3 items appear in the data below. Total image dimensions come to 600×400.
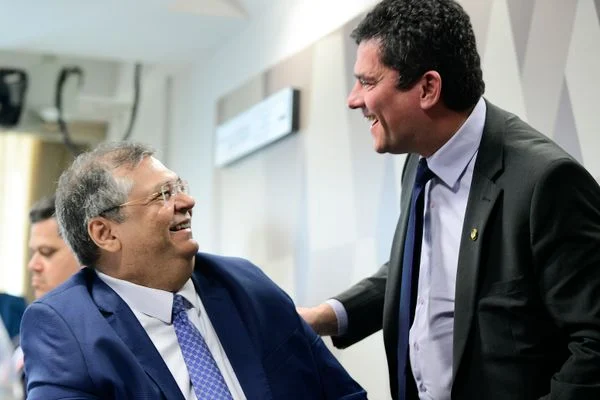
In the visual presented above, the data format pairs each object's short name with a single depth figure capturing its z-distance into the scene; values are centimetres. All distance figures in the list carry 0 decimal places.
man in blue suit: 183
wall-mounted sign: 320
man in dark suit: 160
